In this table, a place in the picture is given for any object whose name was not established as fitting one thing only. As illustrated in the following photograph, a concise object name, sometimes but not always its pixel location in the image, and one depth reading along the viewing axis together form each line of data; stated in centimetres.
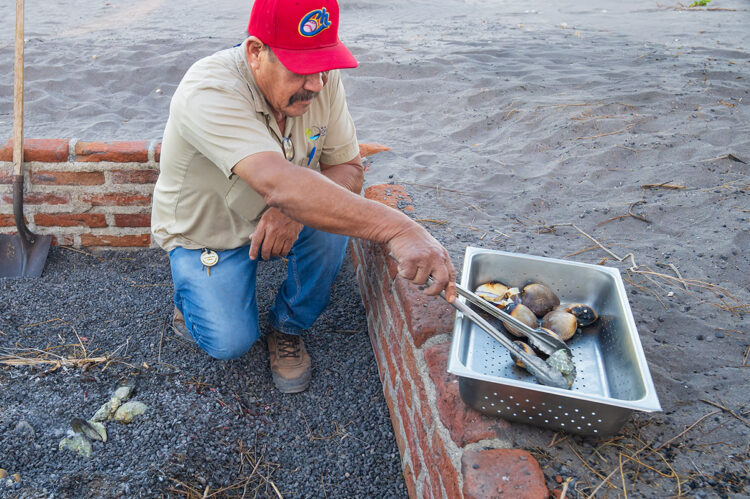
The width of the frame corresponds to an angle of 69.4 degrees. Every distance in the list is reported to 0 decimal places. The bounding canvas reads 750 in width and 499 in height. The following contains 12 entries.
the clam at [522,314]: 184
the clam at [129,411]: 203
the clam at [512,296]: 194
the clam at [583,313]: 191
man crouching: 169
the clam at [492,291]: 194
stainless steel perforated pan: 138
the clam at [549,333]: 177
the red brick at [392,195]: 275
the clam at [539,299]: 193
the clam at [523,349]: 174
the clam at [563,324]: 187
